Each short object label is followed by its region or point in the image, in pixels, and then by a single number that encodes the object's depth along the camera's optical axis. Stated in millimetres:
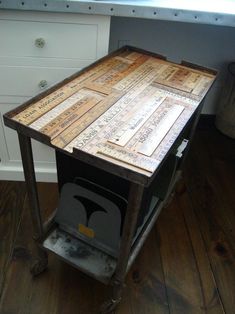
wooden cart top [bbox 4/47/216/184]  549
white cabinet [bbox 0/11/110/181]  839
